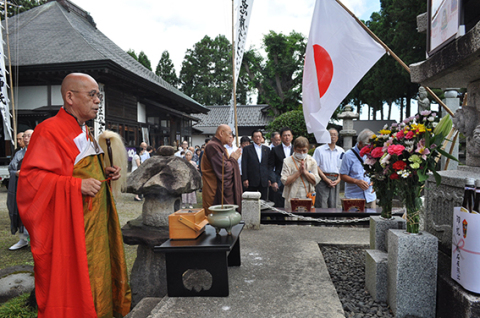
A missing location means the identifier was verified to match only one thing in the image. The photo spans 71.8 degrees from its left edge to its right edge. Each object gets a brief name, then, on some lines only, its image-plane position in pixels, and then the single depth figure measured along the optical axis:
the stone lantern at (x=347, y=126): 13.04
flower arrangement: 2.38
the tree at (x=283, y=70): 23.42
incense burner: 2.74
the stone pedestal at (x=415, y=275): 2.31
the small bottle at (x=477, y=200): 2.03
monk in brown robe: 4.72
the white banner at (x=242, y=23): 5.80
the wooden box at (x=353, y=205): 5.21
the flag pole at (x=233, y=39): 5.24
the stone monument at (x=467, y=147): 2.11
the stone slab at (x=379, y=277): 2.63
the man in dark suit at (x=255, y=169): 6.68
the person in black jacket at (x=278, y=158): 6.49
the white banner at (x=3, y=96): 8.07
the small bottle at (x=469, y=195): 2.07
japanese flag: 4.10
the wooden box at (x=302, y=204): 5.21
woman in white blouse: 5.29
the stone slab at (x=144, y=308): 2.47
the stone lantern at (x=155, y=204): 3.30
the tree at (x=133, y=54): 32.99
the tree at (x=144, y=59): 33.84
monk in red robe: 2.20
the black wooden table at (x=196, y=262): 2.56
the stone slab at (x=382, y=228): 2.98
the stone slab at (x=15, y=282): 3.54
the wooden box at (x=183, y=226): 2.71
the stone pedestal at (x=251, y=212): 4.79
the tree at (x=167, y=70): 37.47
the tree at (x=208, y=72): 37.62
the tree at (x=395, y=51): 15.04
